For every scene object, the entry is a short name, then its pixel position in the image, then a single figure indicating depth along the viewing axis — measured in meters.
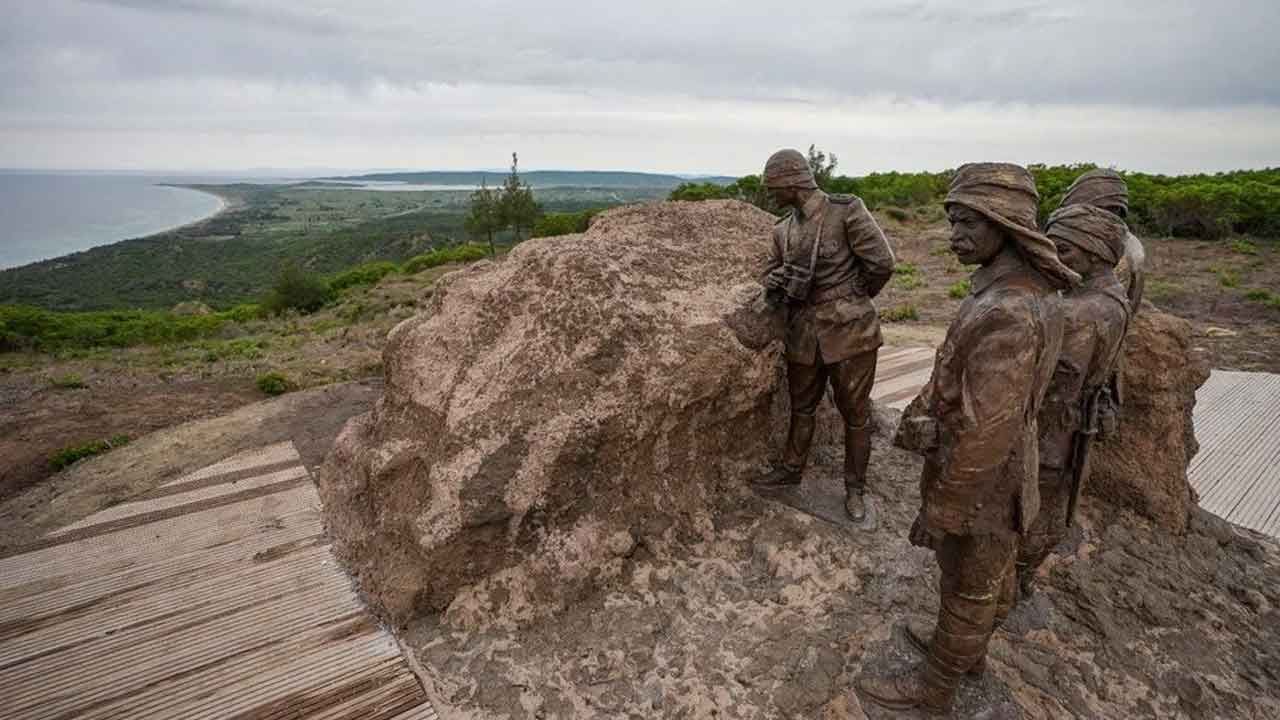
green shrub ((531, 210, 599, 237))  26.76
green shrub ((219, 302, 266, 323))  23.78
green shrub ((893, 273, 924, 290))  17.56
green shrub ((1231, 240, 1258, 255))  19.56
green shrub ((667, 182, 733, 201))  29.21
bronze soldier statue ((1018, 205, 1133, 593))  3.19
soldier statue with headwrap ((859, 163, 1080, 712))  2.37
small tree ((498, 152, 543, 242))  29.45
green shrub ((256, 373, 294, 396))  9.65
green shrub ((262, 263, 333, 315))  24.88
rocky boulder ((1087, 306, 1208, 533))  4.56
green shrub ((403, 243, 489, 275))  28.00
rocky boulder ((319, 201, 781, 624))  4.15
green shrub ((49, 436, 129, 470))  7.16
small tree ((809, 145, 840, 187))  30.54
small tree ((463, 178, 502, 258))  29.91
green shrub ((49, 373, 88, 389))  10.92
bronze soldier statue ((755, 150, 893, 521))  4.13
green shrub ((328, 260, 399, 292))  27.58
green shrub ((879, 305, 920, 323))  13.70
